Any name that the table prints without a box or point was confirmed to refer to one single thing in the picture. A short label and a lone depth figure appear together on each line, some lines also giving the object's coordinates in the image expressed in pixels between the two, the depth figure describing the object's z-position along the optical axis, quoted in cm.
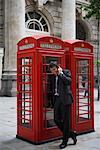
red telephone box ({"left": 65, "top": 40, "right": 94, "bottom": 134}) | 753
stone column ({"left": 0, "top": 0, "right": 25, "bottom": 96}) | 1991
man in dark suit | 663
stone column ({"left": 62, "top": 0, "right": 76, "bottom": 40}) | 2294
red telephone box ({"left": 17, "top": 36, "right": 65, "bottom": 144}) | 683
